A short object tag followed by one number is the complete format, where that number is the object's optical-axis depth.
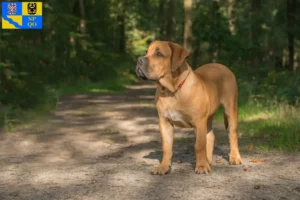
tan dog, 5.84
